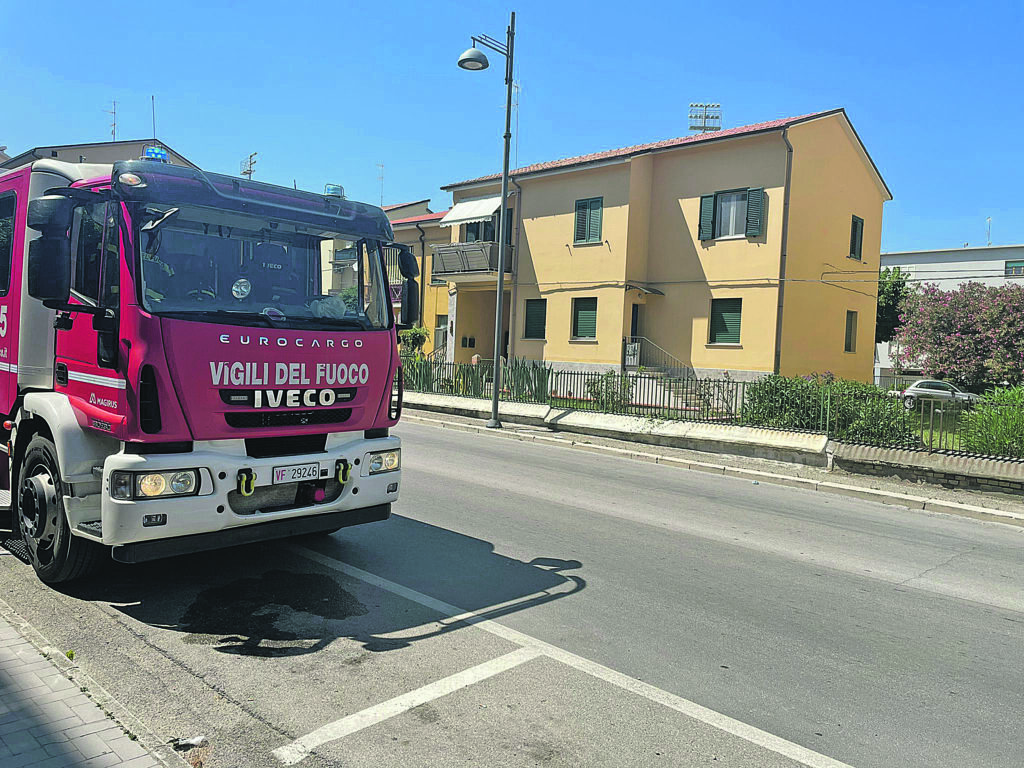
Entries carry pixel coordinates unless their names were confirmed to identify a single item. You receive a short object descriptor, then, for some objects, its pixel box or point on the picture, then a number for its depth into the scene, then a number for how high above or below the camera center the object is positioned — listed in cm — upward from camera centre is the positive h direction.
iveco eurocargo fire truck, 479 -11
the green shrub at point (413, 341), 3291 +77
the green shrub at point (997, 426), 1166 -60
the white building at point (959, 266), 4931 +772
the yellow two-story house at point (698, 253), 2372 +402
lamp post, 1577 +579
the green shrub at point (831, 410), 1302 -56
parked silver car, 3070 -18
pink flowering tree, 3130 +211
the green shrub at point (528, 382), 1975 -45
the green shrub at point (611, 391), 1776 -54
